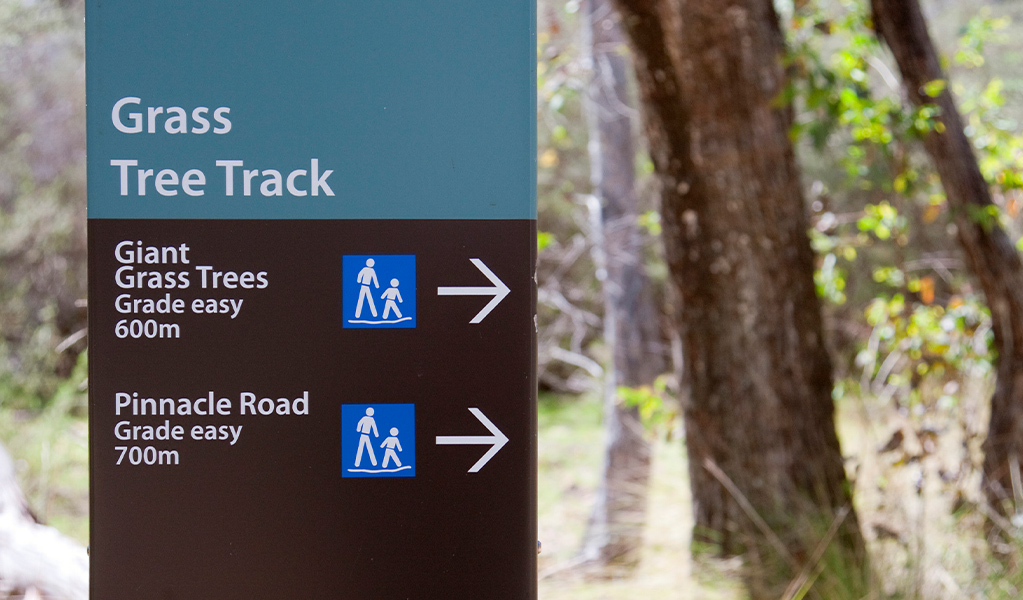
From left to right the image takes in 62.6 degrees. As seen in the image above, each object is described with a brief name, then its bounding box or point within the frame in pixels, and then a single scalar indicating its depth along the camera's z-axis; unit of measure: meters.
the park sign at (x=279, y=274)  1.64
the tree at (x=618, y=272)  7.54
